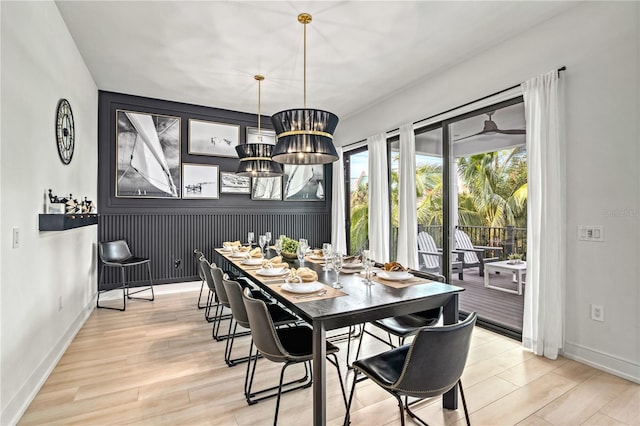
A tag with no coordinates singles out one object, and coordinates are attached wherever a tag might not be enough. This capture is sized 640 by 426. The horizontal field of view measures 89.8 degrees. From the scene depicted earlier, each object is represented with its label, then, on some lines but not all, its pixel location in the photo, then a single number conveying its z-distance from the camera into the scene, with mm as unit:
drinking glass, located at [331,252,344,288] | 2301
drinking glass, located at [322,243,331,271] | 2584
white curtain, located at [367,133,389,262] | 4820
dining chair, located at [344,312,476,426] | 1337
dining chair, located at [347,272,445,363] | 2184
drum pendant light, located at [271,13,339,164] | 2340
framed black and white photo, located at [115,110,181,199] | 4668
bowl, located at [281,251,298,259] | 3151
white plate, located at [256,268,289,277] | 2426
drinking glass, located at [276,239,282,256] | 3348
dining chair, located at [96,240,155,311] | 4137
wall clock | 2779
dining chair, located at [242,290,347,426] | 1722
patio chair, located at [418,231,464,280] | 4031
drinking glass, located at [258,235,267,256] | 3642
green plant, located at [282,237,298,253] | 3197
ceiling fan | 3371
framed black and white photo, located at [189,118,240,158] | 5148
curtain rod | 2737
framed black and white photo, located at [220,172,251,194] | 5391
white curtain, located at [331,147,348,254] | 5863
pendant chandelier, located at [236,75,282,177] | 3488
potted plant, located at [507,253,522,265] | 3327
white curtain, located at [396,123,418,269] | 4199
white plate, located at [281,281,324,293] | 1933
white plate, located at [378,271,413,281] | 2184
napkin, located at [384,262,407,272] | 2309
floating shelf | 2352
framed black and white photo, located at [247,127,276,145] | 5566
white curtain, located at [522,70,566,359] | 2699
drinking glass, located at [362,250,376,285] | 2066
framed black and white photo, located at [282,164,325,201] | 5953
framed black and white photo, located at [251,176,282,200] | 5611
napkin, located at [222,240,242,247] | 4098
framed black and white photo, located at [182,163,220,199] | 5090
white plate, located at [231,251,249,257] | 3366
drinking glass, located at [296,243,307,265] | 2594
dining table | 1557
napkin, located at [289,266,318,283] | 2170
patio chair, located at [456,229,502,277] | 3826
